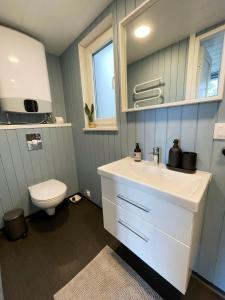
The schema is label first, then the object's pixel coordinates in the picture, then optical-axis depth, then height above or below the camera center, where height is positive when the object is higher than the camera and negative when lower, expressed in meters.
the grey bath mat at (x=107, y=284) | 0.97 -1.21
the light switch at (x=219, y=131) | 0.81 -0.09
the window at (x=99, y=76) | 1.54 +0.55
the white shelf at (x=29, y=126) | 1.53 -0.01
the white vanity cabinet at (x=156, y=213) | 0.69 -0.55
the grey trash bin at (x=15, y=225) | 1.43 -1.04
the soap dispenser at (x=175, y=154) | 0.99 -0.26
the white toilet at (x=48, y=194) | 1.46 -0.77
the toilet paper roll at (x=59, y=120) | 1.97 +0.05
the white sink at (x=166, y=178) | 0.66 -0.38
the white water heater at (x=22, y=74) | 1.40 +0.56
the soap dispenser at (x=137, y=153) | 1.25 -0.30
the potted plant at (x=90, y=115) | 1.76 +0.09
